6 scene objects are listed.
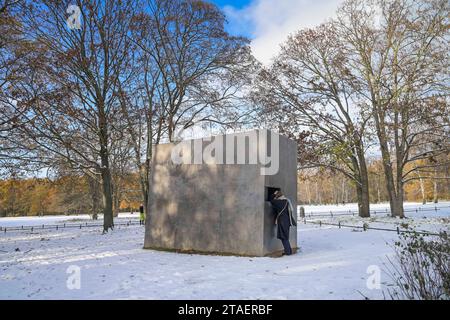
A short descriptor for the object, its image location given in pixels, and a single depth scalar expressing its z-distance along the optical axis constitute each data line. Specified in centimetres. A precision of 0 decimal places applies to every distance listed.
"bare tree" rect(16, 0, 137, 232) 1586
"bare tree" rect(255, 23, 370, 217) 2230
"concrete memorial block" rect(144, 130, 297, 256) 923
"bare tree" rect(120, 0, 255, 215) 1886
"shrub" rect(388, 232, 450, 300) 415
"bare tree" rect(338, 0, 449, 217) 1945
